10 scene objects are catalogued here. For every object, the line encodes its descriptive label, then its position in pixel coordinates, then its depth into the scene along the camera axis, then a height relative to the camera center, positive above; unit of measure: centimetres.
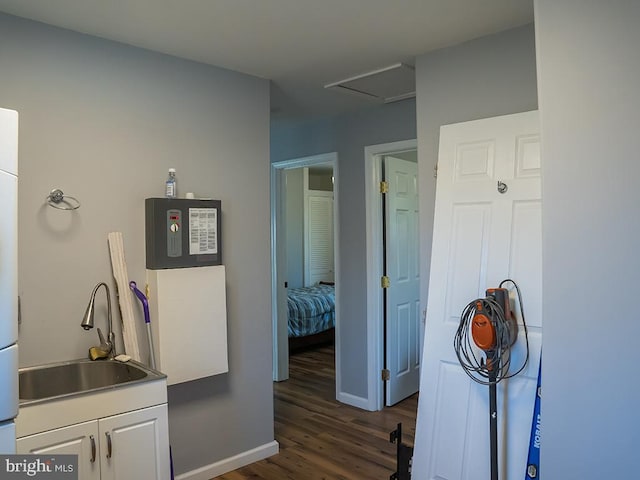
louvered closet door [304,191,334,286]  793 +4
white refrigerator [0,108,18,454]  140 -13
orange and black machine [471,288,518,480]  215 -44
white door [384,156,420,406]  436 -38
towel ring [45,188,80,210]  248 +21
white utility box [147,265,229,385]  271 -45
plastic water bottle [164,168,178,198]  283 +32
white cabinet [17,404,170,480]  197 -85
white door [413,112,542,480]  229 -17
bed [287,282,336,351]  632 -101
